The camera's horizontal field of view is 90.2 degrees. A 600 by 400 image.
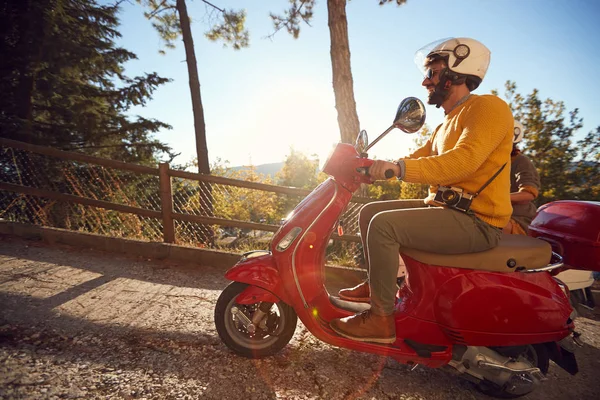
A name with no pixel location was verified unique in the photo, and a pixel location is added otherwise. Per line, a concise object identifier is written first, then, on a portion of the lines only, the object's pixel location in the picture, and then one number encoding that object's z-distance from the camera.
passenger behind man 2.98
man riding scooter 1.56
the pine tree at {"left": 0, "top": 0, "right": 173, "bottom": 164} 9.26
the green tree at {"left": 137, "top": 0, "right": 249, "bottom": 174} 8.87
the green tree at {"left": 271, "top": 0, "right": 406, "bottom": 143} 5.15
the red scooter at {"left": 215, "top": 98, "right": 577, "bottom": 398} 1.60
